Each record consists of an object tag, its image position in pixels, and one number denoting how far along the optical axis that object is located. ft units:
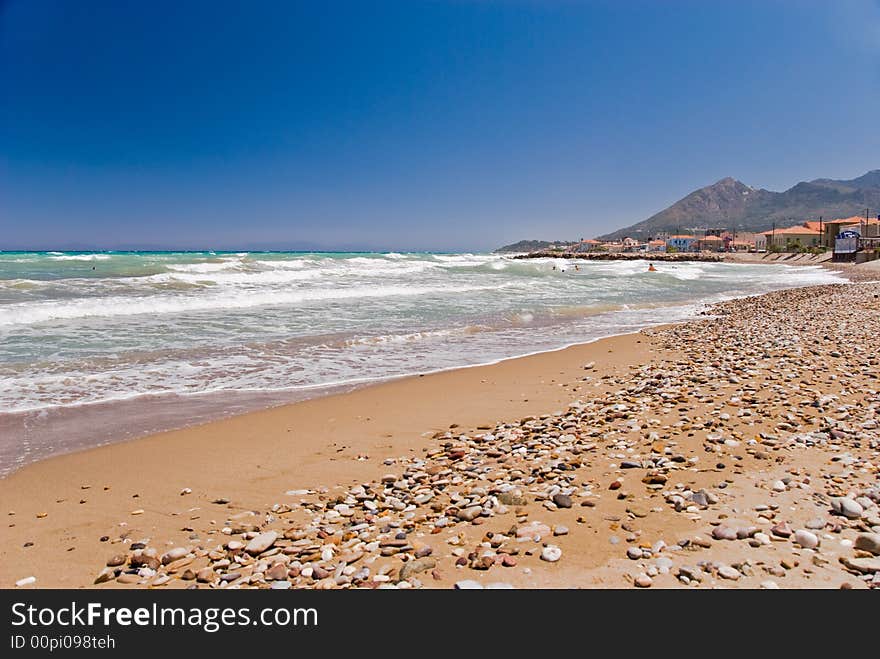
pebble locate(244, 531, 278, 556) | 10.87
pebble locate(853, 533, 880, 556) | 9.20
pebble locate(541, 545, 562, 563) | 9.72
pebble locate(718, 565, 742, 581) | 8.67
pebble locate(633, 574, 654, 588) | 8.66
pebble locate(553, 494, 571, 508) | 12.09
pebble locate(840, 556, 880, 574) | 8.65
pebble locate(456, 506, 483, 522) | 11.74
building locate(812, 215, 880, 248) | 300.81
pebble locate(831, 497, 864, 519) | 10.52
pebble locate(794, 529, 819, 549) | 9.55
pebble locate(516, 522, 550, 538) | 10.73
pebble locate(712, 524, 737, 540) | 10.02
